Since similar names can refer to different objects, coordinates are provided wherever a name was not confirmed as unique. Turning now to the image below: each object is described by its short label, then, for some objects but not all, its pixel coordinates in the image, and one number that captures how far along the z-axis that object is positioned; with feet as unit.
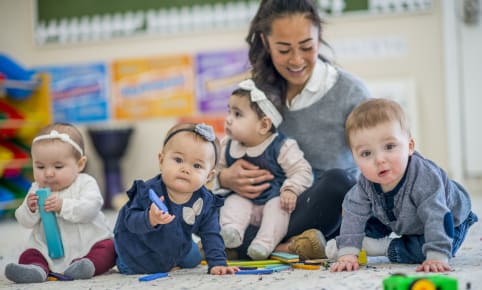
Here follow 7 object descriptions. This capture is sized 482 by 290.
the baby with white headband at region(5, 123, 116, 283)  8.00
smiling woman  8.39
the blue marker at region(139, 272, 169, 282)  7.54
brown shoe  8.06
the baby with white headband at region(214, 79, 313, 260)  8.44
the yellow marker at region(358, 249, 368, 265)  7.76
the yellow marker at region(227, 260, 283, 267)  8.01
